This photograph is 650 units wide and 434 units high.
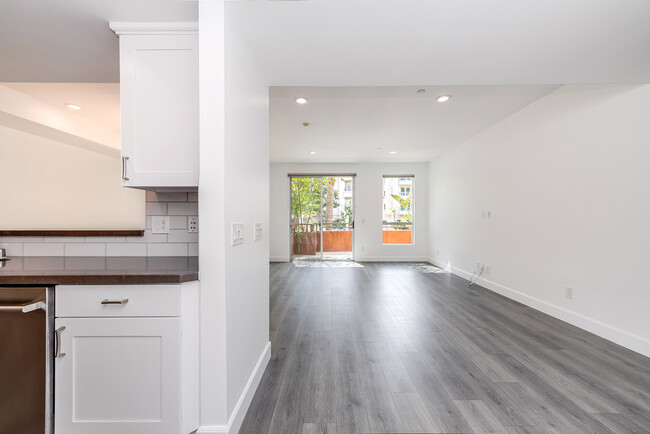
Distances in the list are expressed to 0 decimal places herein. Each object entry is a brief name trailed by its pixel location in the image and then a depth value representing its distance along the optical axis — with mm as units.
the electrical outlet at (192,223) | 1725
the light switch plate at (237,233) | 1374
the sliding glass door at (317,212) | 6848
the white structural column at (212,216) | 1254
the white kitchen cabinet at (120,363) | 1200
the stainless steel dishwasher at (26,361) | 1172
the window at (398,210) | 6836
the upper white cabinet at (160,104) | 1454
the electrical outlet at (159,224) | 1737
